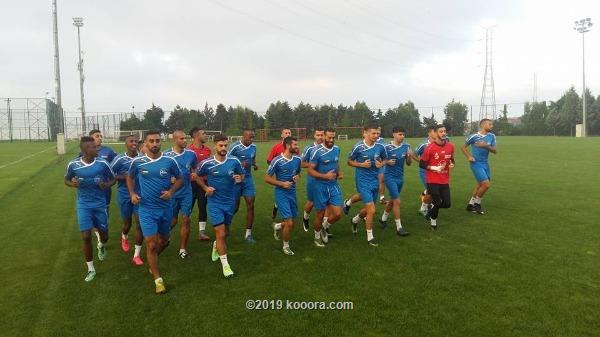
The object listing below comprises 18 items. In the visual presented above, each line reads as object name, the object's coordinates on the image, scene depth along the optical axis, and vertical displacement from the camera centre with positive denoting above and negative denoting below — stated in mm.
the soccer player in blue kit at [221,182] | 6555 -549
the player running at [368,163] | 7953 -366
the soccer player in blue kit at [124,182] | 7578 -597
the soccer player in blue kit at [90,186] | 6422 -568
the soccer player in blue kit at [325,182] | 7582 -666
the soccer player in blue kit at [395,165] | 8648 -477
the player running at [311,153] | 7848 -185
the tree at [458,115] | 68375 +4064
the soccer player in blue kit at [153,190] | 5773 -570
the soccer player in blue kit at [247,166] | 8133 -423
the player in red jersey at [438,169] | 8484 -530
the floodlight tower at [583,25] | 56578 +14557
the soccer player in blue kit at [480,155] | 10219 -345
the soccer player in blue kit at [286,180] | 7188 -581
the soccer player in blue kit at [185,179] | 7262 -552
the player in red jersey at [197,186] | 8305 -705
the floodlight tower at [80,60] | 47159 +9806
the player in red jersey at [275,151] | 9789 -145
